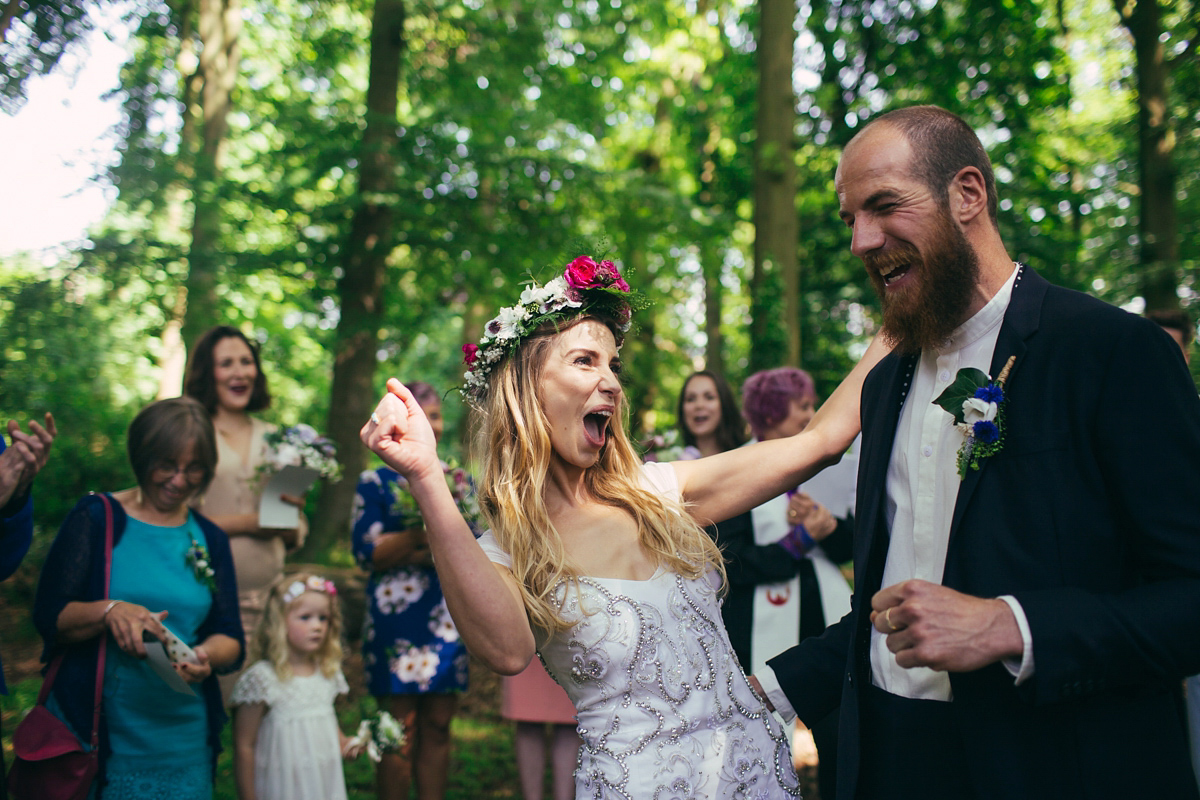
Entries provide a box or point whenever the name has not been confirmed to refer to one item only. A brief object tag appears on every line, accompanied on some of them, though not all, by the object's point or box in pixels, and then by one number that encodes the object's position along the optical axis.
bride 2.02
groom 1.61
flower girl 4.51
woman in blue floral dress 4.93
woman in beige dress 4.98
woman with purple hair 4.43
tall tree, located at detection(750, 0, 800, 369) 9.07
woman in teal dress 3.48
